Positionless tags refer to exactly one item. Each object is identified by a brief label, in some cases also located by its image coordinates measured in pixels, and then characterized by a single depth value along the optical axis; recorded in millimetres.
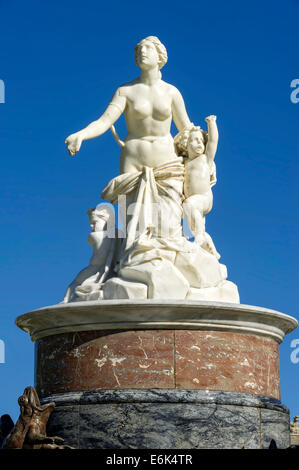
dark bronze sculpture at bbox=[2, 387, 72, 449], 9461
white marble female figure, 10938
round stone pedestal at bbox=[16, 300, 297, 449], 9828
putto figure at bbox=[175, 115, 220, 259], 11773
